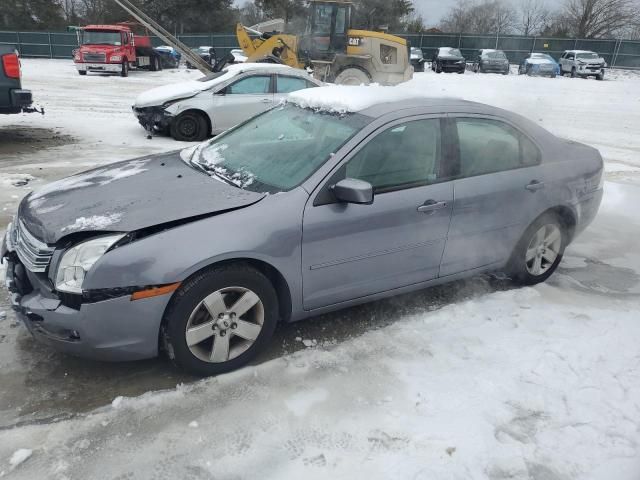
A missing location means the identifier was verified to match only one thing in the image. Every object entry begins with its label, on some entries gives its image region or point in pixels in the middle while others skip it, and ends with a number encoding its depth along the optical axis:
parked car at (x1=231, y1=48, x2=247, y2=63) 22.78
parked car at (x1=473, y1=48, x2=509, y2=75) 27.97
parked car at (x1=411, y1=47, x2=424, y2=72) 29.28
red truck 22.20
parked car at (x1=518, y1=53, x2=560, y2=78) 27.00
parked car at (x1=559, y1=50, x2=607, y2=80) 27.39
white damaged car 9.23
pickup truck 7.82
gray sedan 2.66
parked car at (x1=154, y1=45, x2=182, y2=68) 29.11
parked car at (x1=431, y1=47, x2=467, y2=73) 28.88
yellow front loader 17.17
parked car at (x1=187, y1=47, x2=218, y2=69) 30.19
